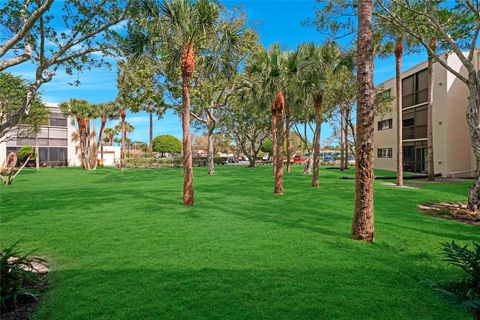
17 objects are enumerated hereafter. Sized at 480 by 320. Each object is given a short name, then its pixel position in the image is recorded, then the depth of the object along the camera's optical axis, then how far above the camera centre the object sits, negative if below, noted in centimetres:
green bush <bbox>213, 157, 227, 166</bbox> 5769 -77
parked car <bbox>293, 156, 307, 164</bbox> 6227 -76
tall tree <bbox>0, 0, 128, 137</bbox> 608 +301
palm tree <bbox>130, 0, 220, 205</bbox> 1004 +429
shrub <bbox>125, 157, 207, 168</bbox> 4770 -75
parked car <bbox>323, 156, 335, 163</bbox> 5776 -57
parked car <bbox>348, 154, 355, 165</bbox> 5834 -82
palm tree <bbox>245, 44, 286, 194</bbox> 1385 +339
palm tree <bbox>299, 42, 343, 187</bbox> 1492 +435
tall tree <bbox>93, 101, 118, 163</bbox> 4022 +624
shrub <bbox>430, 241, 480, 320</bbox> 300 -149
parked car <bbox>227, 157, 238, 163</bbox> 6649 -70
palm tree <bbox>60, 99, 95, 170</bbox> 3935 +566
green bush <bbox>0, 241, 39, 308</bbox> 399 -173
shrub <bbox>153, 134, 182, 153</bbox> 6184 +253
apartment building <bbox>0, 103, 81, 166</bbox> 4659 +243
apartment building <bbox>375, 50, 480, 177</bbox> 2414 +287
